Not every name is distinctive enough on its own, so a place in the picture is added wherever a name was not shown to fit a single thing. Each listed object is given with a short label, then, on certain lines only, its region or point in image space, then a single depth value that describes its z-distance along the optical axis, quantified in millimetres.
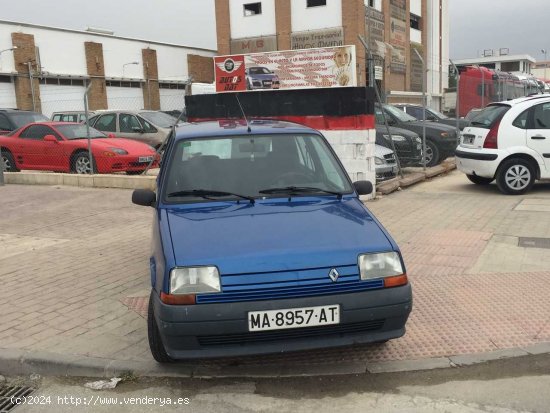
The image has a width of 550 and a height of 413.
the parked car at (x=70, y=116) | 18062
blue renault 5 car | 3293
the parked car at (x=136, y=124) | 14617
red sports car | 12438
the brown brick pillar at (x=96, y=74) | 36906
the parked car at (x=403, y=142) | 12039
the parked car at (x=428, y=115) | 16469
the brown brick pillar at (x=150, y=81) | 41531
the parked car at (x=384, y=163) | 10914
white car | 9625
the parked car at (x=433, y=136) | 13539
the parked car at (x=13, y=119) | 15406
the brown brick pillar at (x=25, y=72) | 31875
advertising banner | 10500
